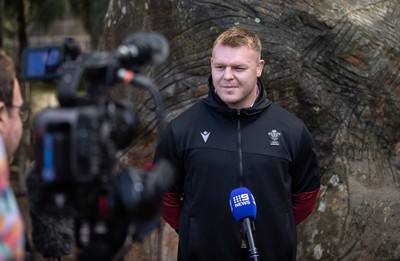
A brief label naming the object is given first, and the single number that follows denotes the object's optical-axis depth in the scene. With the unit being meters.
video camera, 2.11
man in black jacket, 3.73
